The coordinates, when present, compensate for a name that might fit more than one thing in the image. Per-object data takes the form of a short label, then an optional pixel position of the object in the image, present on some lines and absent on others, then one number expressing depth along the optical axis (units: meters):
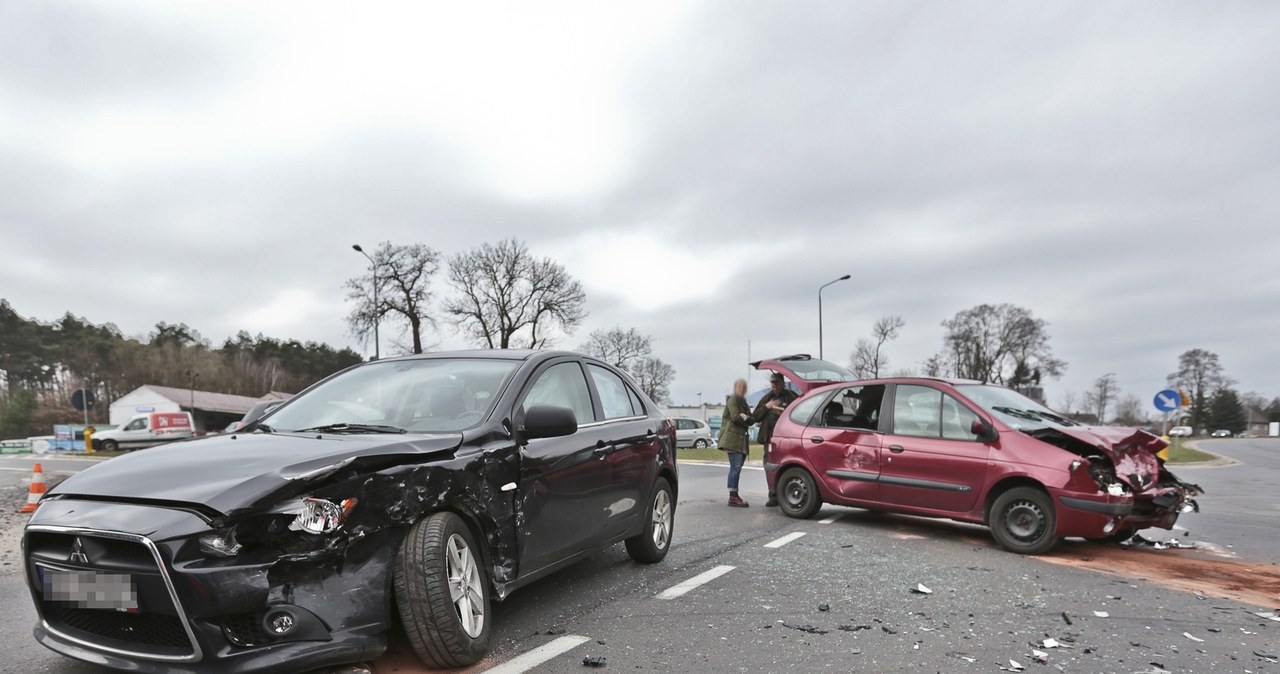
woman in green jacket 9.80
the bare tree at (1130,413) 98.91
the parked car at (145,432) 33.62
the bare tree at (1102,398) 93.93
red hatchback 6.29
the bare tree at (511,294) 50.62
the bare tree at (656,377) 81.81
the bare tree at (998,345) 73.69
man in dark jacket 10.12
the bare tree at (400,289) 45.59
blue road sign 21.49
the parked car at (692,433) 33.78
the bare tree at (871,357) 72.50
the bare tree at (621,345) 78.55
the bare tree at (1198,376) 87.25
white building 63.47
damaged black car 2.71
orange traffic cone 9.85
